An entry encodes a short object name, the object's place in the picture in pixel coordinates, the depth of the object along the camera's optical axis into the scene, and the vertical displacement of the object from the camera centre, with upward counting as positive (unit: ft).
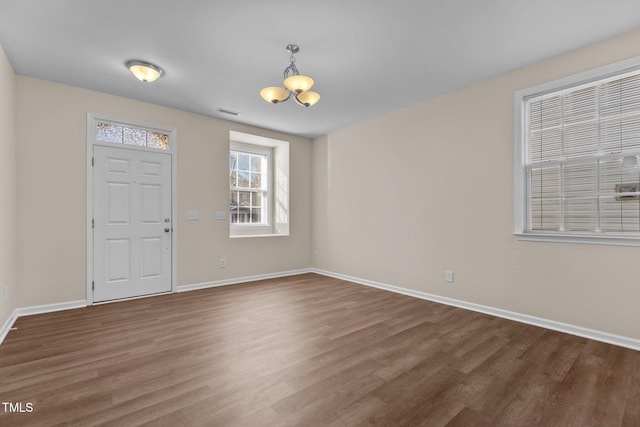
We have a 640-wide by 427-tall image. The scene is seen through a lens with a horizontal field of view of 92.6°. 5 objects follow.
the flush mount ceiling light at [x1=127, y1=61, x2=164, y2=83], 10.16 +4.80
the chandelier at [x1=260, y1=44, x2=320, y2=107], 8.75 +3.69
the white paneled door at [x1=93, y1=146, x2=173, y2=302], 12.95 -0.47
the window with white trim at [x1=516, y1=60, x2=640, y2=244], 8.87 +1.79
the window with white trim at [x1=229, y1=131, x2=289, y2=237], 18.42 +1.70
